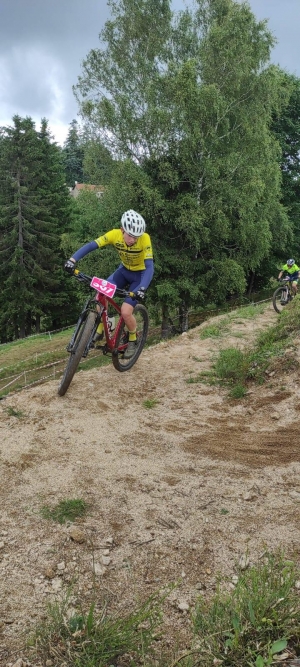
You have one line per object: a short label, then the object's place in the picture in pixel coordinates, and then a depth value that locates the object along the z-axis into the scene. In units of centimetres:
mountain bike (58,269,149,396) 588
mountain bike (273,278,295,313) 1405
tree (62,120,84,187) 7194
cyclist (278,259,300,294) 1401
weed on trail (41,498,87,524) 353
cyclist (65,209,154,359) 623
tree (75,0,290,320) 1639
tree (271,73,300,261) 2712
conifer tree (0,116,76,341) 3003
